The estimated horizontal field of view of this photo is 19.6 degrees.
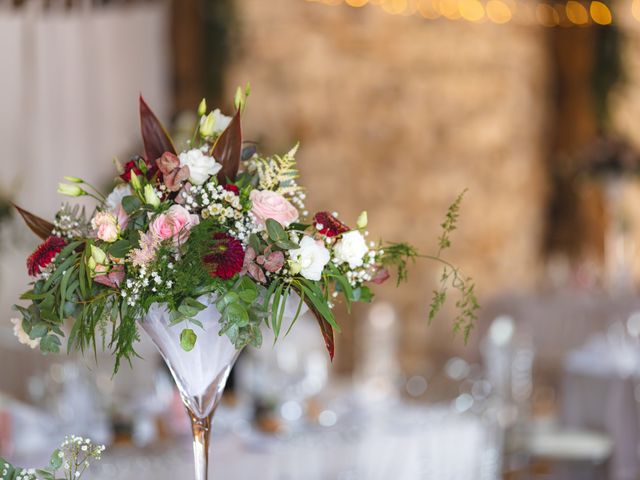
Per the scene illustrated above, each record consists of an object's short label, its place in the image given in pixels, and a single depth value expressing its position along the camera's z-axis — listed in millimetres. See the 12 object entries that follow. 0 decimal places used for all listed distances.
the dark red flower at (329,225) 2787
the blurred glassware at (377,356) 5015
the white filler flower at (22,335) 2798
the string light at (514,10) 11338
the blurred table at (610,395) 6721
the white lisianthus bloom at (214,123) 2879
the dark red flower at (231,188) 2762
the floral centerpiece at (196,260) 2687
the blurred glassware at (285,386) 4456
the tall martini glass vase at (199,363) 2765
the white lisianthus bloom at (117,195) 2824
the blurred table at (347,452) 4046
